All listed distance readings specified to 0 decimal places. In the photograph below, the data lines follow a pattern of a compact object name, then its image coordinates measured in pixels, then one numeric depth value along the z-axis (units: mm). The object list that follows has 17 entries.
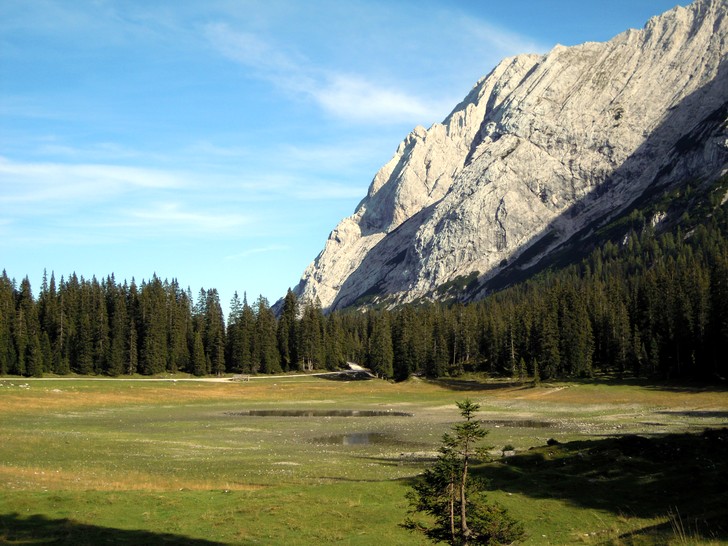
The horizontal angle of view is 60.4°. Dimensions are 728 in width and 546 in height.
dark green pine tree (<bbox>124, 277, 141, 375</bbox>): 134500
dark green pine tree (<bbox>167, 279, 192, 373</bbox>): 141875
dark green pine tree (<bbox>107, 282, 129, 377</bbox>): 131125
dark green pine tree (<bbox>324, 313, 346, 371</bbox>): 161375
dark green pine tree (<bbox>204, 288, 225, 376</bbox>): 145625
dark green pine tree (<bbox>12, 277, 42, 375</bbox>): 118875
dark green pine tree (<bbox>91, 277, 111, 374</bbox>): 131625
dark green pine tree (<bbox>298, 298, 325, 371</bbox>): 156375
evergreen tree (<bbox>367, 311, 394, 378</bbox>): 147250
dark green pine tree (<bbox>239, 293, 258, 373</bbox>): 149000
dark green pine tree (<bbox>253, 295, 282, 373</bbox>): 151375
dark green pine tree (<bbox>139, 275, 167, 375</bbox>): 135750
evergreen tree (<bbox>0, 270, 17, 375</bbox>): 117000
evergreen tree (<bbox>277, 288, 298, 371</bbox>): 159000
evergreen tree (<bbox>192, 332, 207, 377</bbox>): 141125
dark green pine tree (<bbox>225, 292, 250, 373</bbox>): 149125
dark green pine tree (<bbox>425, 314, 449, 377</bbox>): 146875
